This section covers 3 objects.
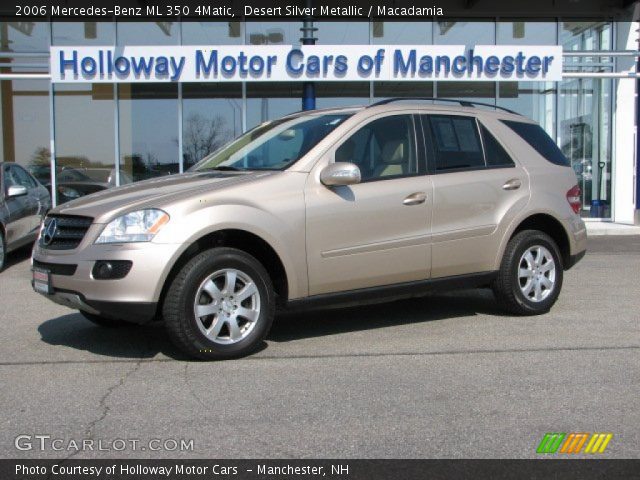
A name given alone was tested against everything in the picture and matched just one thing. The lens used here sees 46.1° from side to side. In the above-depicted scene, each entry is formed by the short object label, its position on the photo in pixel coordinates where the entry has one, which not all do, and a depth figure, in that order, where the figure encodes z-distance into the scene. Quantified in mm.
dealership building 15461
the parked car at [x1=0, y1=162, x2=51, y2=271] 9914
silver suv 4988
